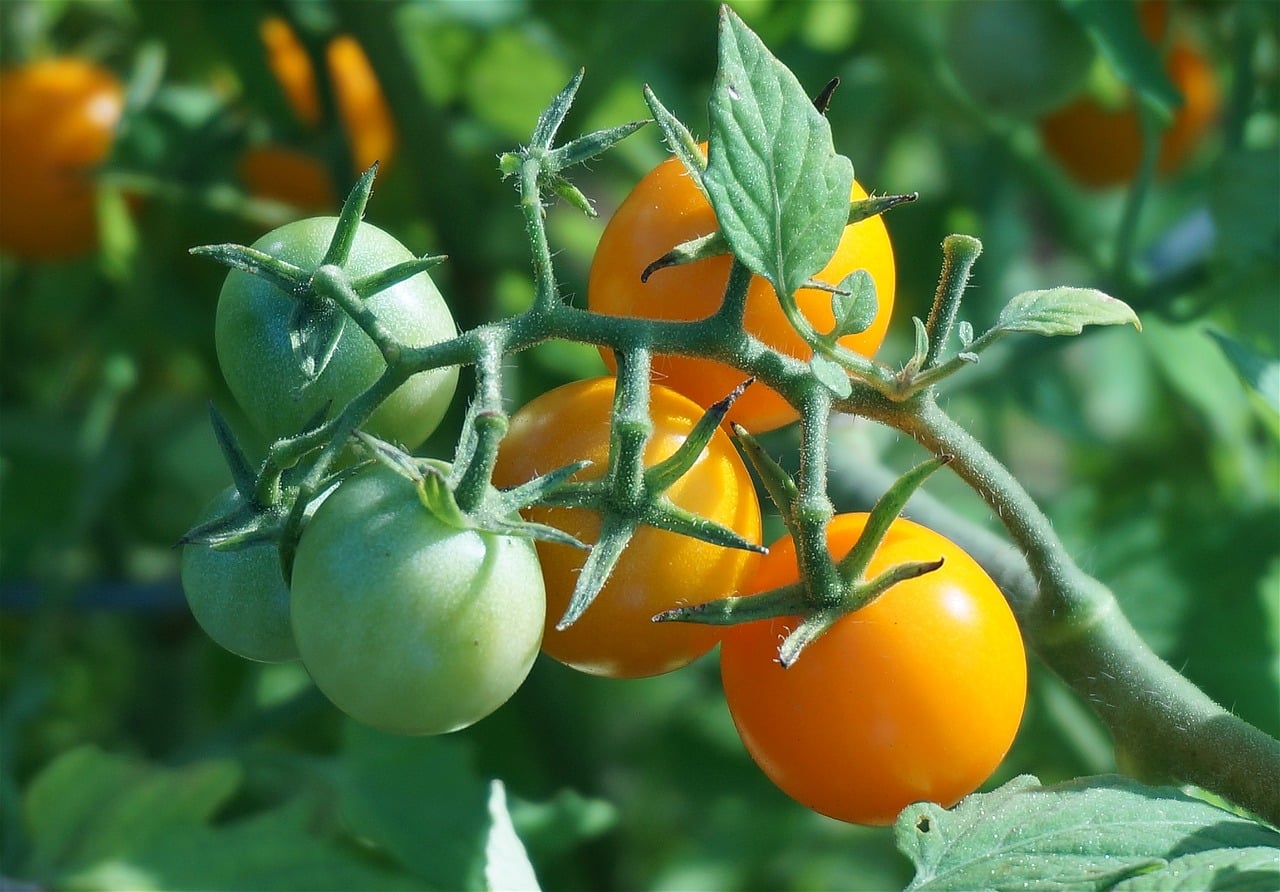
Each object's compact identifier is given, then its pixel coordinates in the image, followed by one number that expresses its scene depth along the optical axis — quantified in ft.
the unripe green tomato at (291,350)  1.16
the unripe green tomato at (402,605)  1.11
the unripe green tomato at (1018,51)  1.45
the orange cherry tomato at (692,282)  1.19
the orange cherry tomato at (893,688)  1.17
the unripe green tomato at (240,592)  1.17
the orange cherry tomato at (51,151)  1.76
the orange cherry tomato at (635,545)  1.17
